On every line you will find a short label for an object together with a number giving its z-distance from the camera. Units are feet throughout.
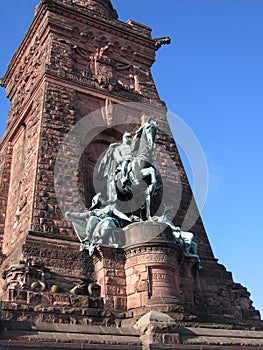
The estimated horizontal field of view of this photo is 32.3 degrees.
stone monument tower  32.35
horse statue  43.93
